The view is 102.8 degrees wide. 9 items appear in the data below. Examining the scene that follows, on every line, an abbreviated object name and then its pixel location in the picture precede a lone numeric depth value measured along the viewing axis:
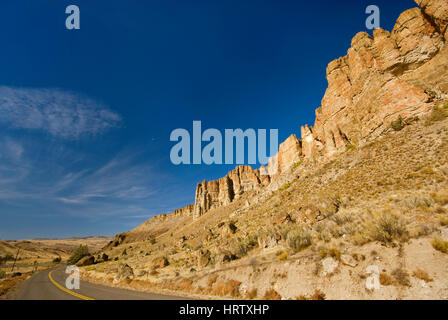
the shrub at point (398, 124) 23.27
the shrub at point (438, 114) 19.90
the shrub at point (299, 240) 10.98
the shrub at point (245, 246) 14.43
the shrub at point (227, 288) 9.43
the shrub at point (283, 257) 10.41
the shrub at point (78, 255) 44.86
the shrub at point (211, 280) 11.00
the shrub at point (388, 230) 7.59
